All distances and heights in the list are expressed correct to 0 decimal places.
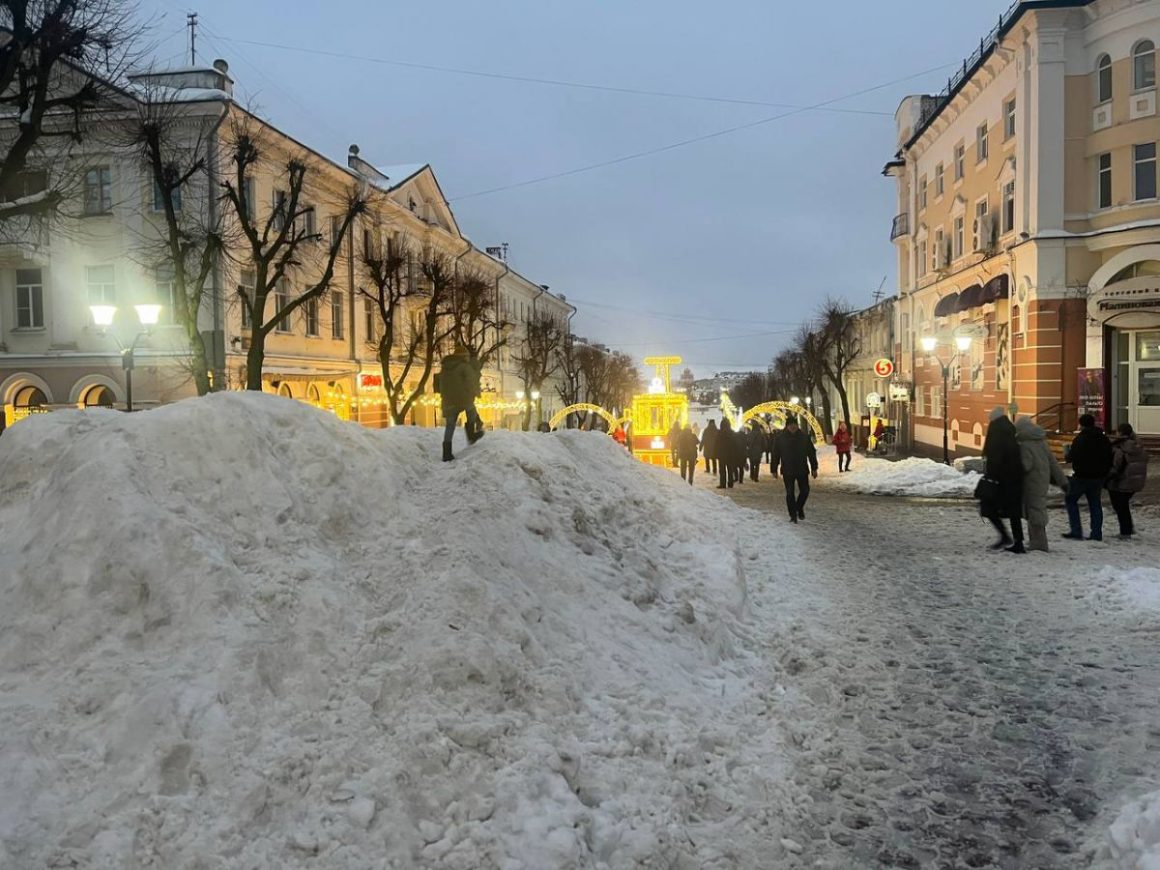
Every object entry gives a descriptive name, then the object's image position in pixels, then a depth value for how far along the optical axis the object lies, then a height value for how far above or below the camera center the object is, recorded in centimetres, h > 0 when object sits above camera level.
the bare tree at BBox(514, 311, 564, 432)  4731 +320
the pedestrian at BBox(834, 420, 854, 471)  2659 -130
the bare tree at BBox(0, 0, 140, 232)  1111 +509
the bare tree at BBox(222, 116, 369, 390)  1866 +514
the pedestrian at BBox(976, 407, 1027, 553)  1050 -98
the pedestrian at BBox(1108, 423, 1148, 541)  1148 -104
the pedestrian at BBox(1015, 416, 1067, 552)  1059 -95
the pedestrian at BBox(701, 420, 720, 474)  2233 -99
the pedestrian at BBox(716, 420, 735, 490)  2178 -124
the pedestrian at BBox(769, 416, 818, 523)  1398 -99
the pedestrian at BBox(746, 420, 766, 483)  2370 -129
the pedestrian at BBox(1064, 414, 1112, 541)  1138 -90
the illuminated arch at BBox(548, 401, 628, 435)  3450 -25
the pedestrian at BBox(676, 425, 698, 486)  2175 -121
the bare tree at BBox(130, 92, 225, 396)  1723 +551
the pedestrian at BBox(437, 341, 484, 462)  935 +22
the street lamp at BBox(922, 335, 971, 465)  2553 +186
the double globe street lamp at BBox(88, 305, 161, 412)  1520 +185
